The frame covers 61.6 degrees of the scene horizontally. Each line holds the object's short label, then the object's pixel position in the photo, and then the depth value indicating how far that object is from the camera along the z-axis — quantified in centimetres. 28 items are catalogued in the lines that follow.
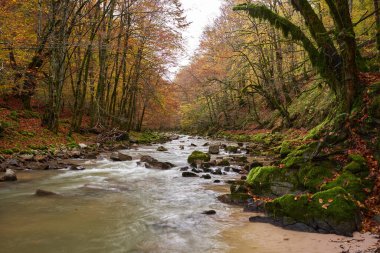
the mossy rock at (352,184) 579
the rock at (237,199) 705
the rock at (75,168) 1126
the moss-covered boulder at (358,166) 630
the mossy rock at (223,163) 1279
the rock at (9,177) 884
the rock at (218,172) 1105
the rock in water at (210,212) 646
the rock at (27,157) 1165
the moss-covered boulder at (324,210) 504
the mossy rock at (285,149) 961
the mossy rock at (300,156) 747
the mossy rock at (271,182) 703
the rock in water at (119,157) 1391
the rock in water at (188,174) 1077
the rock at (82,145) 1654
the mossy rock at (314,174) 664
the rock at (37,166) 1090
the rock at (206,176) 1020
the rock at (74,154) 1420
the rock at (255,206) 648
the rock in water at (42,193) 763
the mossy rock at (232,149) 1775
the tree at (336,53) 766
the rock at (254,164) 1107
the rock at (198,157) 1384
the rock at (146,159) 1334
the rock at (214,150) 1746
